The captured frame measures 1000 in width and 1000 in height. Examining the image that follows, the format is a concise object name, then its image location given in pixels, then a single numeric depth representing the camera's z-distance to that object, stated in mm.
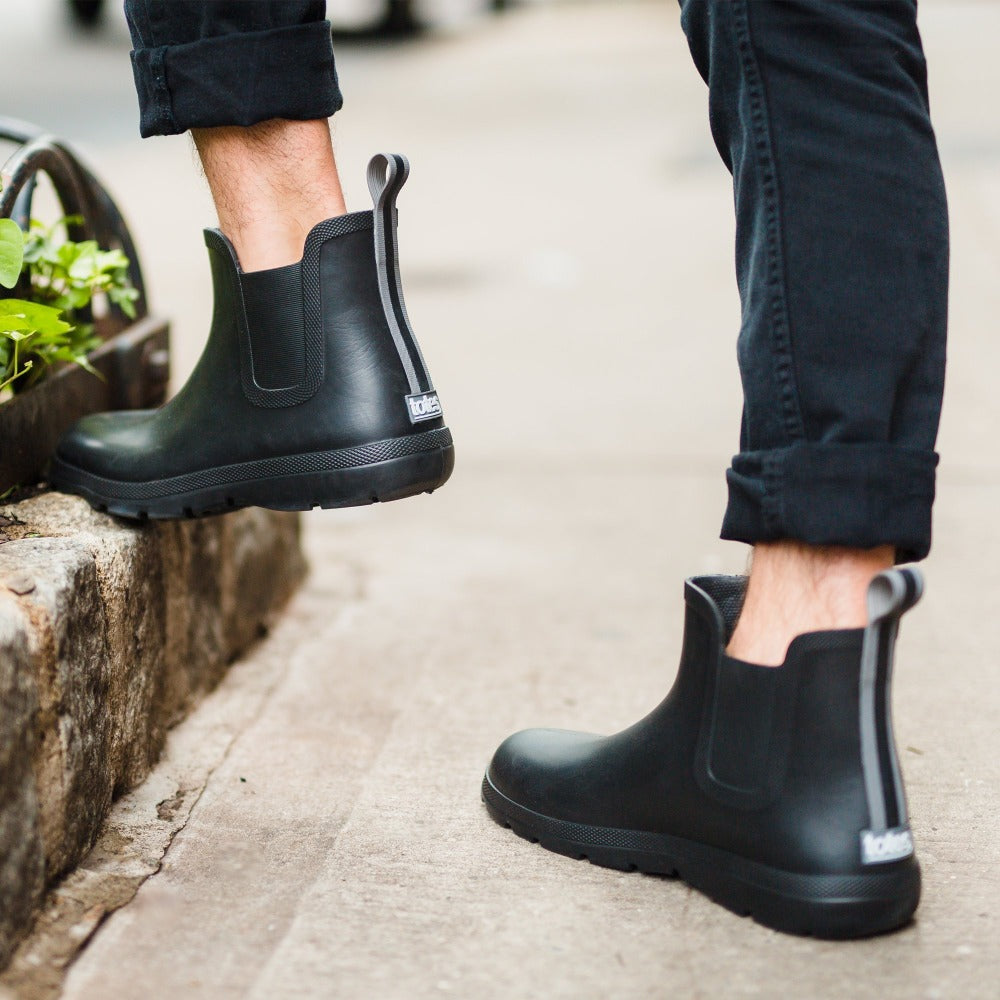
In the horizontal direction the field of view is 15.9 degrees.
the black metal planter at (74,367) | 2569
